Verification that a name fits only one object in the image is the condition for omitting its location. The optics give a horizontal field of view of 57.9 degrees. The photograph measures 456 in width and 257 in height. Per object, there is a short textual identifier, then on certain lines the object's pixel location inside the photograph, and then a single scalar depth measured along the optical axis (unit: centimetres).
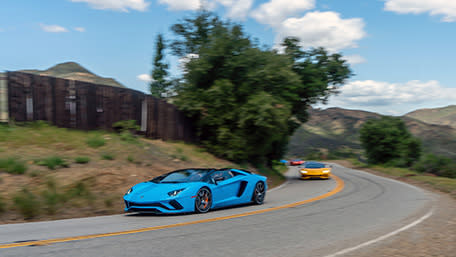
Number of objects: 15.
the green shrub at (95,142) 1568
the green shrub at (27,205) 911
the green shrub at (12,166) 1116
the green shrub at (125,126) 1921
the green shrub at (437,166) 3900
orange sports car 2714
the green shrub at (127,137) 1816
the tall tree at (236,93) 2284
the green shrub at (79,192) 1076
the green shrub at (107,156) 1478
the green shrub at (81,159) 1350
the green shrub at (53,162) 1234
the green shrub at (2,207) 904
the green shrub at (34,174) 1136
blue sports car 940
